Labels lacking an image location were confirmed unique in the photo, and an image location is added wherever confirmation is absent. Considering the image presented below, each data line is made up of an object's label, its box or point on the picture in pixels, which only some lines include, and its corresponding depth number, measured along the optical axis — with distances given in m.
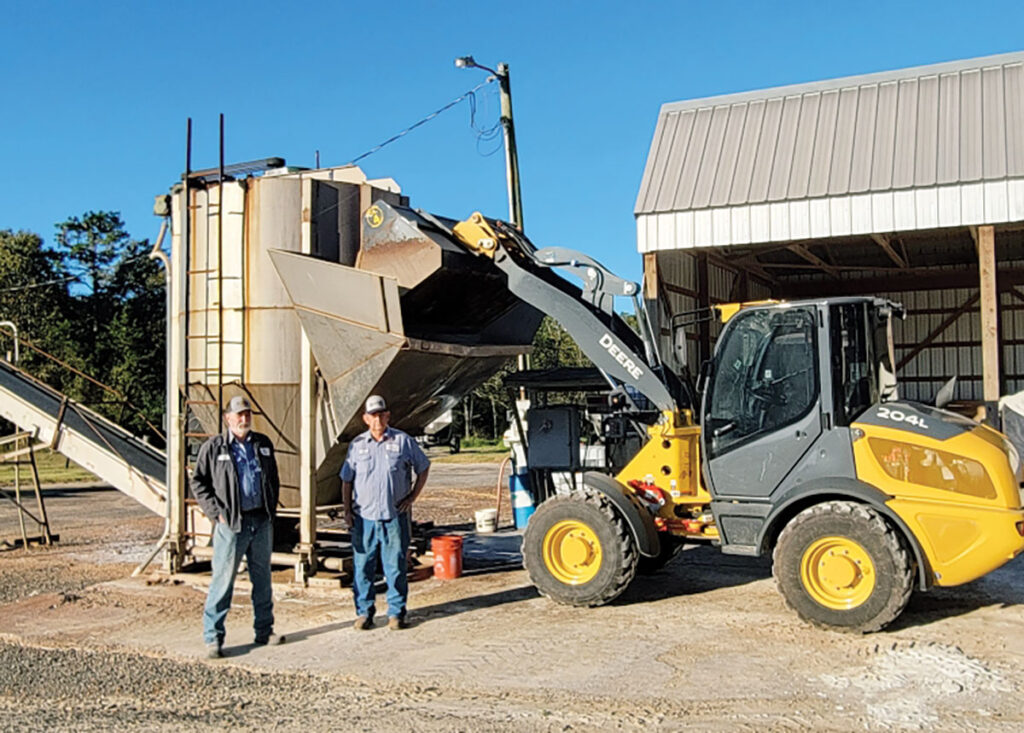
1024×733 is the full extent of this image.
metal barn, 12.48
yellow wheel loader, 7.08
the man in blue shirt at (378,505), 7.54
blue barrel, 12.75
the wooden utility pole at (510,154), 16.36
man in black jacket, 6.89
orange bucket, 9.67
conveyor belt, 10.49
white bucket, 13.41
